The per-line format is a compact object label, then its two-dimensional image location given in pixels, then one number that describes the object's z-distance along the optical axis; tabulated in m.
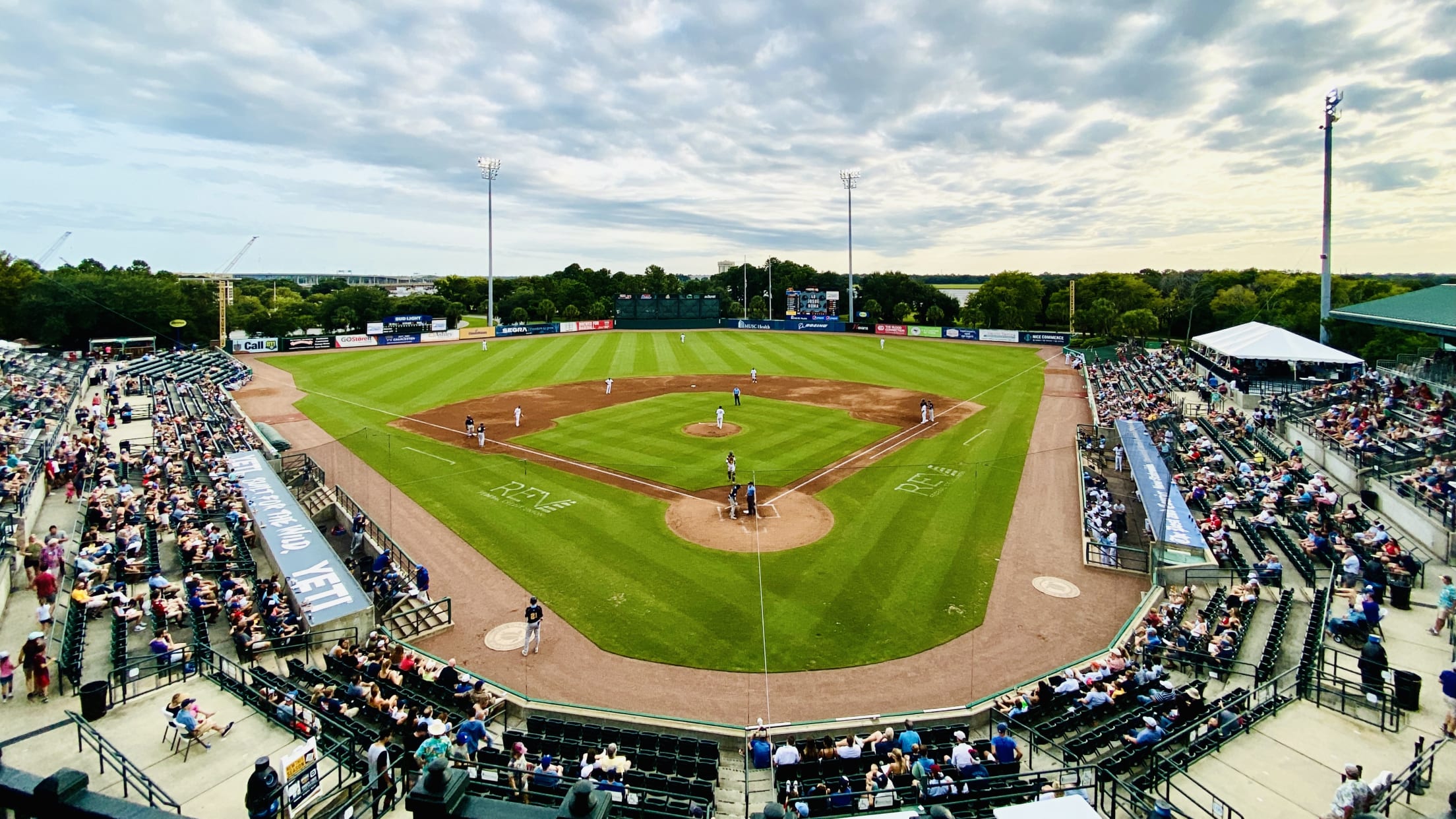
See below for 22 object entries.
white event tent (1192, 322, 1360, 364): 42.28
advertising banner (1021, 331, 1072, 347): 90.62
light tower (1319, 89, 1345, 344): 45.41
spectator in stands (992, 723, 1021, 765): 13.02
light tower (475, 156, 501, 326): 93.94
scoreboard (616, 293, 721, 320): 106.12
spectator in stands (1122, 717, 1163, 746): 13.16
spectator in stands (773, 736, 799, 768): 13.12
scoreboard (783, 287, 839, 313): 120.62
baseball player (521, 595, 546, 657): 18.33
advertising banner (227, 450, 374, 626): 18.61
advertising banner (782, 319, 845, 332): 106.50
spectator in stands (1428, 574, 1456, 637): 16.39
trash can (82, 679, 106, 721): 12.69
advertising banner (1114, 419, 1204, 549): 22.75
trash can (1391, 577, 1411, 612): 18.03
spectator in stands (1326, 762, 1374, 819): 9.96
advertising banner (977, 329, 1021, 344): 92.94
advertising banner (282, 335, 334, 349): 83.12
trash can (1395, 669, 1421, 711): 13.41
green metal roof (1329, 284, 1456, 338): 32.62
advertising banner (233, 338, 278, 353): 79.38
